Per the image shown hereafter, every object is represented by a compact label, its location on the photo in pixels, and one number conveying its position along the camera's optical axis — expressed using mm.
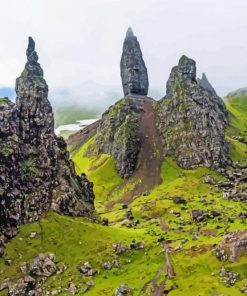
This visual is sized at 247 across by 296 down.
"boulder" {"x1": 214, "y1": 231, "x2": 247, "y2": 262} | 84898
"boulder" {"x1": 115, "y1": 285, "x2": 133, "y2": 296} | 80108
